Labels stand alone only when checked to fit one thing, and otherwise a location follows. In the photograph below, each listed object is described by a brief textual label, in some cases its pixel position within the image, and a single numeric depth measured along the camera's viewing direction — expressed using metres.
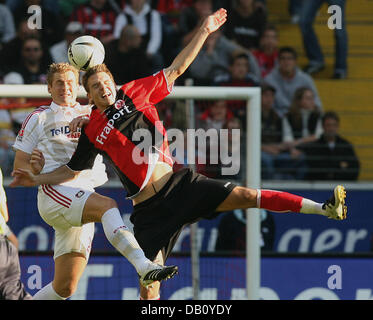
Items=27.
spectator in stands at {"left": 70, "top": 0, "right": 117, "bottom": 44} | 11.81
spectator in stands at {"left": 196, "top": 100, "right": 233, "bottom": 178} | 9.16
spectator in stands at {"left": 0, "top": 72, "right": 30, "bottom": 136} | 9.61
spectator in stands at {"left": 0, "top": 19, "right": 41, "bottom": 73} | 11.37
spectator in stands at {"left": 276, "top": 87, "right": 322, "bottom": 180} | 10.54
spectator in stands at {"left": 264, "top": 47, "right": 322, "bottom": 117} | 11.45
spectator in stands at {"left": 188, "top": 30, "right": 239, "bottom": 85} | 11.27
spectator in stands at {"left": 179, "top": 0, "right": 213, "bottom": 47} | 11.80
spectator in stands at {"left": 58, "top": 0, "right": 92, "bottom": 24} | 12.01
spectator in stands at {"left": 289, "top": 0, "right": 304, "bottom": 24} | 12.64
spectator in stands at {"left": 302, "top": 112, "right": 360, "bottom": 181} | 10.60
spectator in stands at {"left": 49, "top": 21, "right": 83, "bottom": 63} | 11.30
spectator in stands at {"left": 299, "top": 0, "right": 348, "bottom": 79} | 12.05
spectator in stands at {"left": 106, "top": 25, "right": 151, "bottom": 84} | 11.04
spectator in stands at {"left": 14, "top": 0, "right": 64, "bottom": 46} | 11.66
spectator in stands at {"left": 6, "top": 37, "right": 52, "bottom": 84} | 11.00
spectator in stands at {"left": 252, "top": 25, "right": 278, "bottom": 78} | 11.90
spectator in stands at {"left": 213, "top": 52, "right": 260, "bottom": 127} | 10.88
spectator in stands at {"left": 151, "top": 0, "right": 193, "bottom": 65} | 11.73
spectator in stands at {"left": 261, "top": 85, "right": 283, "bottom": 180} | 10.48
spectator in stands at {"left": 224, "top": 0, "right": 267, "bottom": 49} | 12.05
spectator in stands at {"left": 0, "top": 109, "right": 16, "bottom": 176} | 9.66
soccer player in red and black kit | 6.80
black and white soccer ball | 7.01
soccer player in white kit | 6.97
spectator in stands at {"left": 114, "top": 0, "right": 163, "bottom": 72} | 11.66
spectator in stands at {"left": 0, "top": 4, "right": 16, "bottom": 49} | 11.85
